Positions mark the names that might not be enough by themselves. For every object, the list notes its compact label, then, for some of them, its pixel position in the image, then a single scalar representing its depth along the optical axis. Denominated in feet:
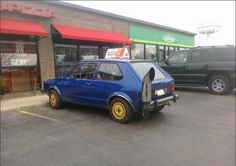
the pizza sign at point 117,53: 27.00
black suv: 26.21
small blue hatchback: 15.19
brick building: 25.71
